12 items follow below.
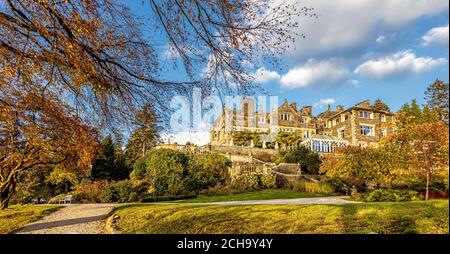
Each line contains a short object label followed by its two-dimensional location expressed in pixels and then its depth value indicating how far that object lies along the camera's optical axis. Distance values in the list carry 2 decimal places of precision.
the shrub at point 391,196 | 12.21
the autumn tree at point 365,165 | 14.81
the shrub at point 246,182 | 19.99
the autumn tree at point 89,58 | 6.20
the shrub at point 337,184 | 18.14
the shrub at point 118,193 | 18.30
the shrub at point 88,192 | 18.89
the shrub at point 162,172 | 19.28
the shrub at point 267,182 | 20.53
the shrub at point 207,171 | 19.91
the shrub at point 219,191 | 18.47
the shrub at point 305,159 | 23.30
